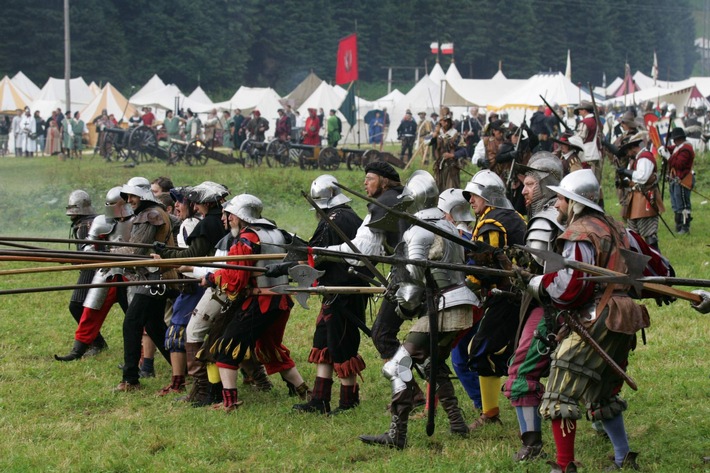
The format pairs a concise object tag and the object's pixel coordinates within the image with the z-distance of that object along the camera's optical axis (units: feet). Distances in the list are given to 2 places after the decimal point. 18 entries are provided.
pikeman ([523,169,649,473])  29.60
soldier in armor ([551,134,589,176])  66.54
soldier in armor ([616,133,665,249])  72.03
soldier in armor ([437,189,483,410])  39.25
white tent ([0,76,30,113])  213.62
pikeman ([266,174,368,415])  40.85
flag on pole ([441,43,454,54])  278.26
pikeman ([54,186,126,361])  47.53
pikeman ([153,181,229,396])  42.88
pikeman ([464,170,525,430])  36.32
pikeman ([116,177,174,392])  44.42
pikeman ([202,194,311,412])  40.29
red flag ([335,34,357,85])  175.34
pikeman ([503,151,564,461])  32.04
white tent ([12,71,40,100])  216.04
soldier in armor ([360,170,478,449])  33.96
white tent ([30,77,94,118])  207.05
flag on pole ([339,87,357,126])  180.09
